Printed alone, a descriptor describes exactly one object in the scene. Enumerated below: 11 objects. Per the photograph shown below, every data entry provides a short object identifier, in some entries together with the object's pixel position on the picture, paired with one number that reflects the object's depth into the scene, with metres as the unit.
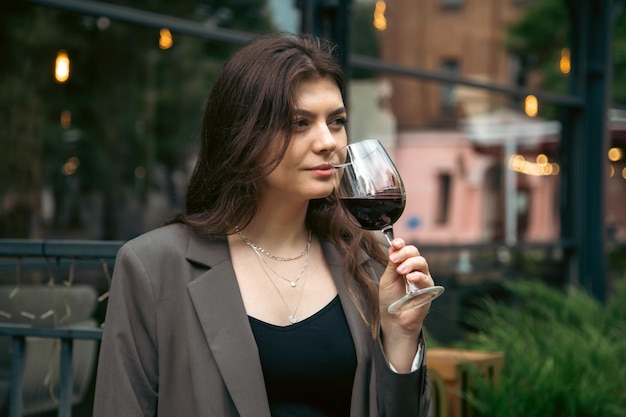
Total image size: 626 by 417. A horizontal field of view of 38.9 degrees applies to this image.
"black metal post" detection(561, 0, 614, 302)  7.58
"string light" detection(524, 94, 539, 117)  8.90
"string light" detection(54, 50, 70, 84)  8.60
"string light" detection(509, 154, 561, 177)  10.05
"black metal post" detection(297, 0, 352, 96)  4.76
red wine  1.95
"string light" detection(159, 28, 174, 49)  8.96
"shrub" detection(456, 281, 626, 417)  3.41
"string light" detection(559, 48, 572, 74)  8.02
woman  1.91
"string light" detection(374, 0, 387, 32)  8.91
